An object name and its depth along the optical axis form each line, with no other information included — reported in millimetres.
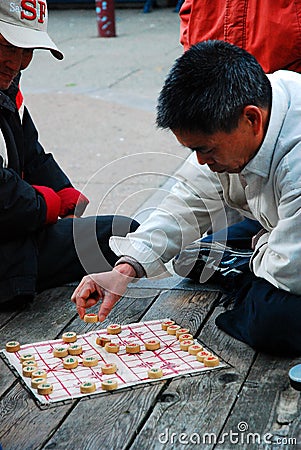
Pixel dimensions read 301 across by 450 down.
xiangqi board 2336
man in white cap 2777
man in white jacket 2242
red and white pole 9906
